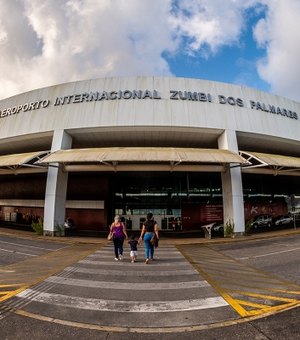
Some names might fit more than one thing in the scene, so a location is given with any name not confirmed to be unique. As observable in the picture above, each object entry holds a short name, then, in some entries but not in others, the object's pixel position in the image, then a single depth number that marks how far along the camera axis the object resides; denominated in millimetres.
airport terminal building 17469
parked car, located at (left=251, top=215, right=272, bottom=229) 26156
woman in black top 8414
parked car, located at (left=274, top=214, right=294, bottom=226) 27992
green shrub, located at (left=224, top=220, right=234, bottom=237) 17578
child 8459
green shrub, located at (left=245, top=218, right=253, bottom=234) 18547
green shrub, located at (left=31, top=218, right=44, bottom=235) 18491
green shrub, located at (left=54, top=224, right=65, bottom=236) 18016
